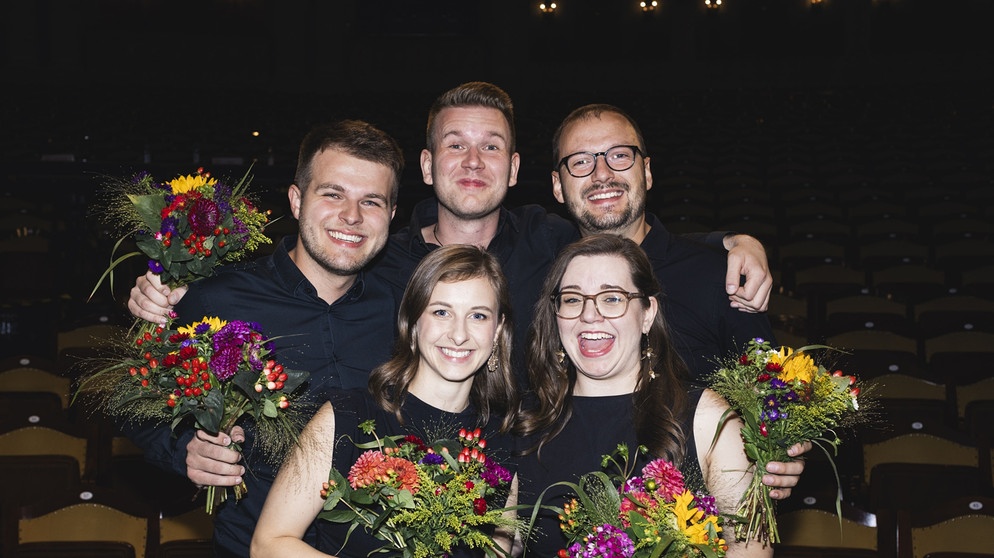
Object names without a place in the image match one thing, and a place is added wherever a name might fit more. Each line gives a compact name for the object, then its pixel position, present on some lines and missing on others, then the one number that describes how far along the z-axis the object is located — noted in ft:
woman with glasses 8.97
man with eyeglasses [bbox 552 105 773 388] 11.07
